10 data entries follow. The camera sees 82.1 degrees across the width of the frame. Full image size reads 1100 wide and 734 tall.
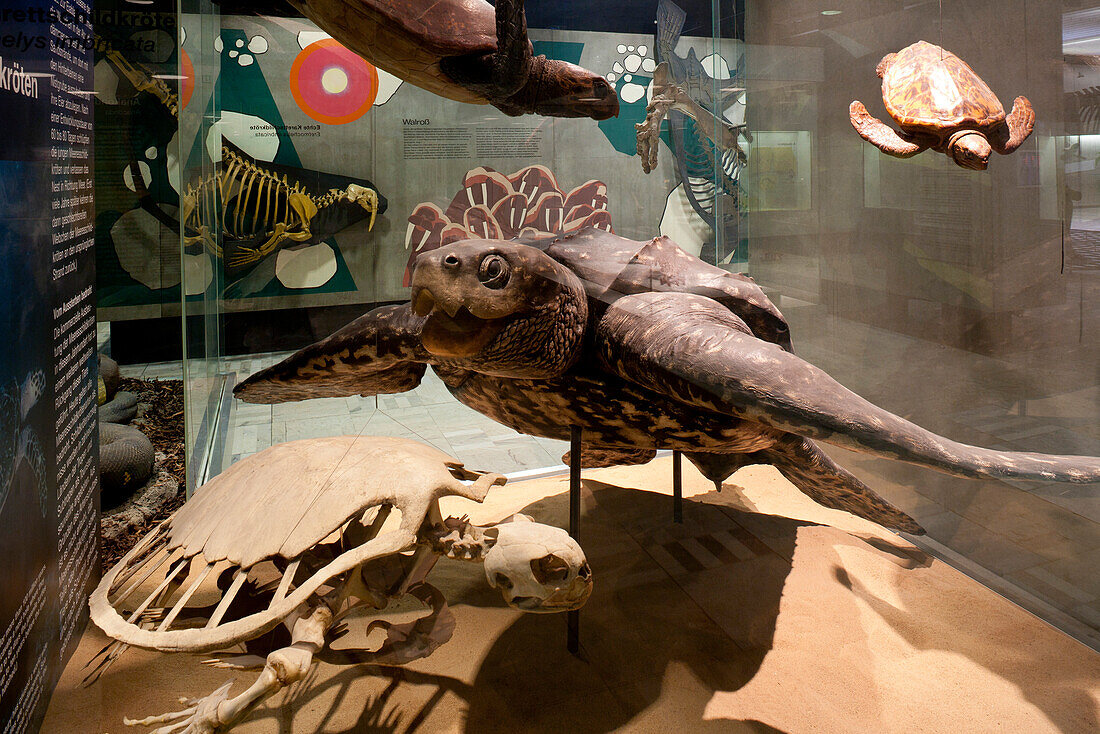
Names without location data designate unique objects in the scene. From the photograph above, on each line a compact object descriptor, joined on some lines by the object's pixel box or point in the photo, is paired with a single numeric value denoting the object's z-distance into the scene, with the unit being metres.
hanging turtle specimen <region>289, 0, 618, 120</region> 1.11
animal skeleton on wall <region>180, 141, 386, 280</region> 1.51
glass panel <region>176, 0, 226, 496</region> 1.77
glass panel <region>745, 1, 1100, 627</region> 1.30
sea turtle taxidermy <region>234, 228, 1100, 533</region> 0.98
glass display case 1.09
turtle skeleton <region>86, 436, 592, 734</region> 0.95
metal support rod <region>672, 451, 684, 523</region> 1.90
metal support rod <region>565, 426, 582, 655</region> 1.46
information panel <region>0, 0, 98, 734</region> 1.08
